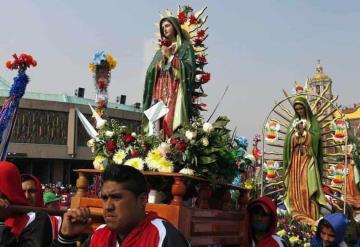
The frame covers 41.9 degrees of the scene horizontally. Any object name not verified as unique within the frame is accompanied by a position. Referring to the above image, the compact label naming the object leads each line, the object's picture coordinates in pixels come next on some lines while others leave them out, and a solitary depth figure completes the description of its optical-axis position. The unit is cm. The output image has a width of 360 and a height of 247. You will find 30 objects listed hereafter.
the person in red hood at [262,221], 408
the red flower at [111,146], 433
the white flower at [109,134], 440
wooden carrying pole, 247
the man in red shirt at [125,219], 224
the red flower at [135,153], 420
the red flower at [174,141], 413
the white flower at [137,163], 395
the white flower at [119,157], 419
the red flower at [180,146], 407
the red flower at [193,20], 629
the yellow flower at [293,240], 736
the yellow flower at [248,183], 753
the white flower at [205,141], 406
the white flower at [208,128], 412
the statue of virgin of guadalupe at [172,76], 550
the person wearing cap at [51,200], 567
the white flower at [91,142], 454
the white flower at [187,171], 390
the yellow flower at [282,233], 743
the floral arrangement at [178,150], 402
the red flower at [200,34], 628
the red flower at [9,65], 622
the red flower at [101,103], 720
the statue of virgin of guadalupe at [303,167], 935
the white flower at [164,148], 407
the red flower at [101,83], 691
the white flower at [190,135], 409
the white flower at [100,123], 460
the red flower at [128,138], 433
